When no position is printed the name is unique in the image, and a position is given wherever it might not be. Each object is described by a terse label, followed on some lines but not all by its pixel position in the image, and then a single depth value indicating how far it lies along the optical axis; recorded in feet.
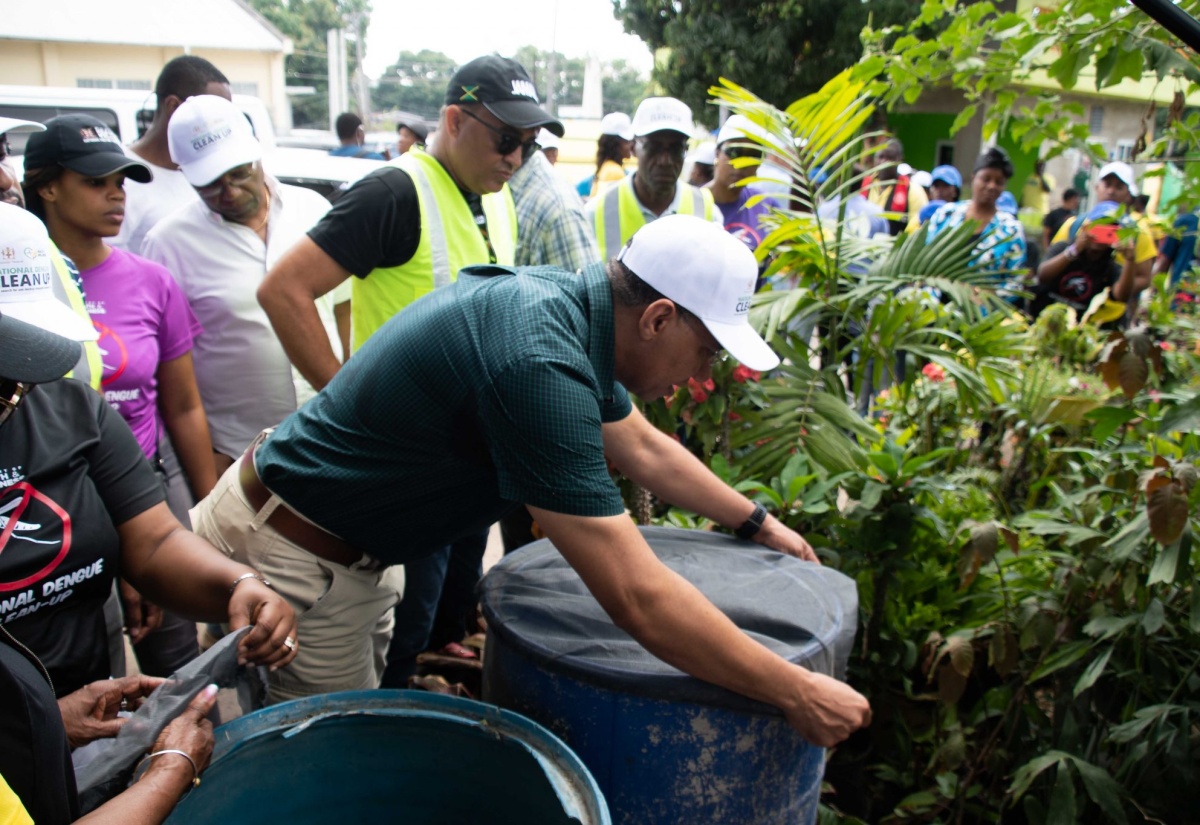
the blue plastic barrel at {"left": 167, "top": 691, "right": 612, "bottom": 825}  5.30
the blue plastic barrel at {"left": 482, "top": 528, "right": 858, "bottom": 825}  5.62
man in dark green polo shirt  5.09
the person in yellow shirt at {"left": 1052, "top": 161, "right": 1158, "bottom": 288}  19.62
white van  23.68
